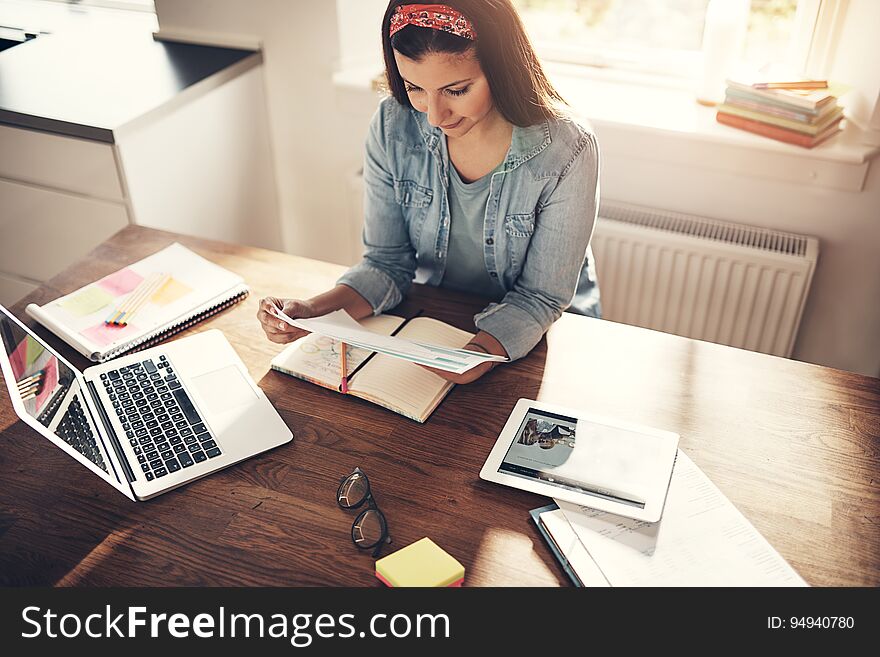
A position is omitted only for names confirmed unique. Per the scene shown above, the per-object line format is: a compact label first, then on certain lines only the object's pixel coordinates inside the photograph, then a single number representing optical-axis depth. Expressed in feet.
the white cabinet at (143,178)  6.71
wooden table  3.36
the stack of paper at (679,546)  3.27
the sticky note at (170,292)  4.90
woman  4.22
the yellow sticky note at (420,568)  3.21
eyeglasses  3.42
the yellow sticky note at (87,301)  4.78
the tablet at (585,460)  3.60
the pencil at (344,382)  4.23
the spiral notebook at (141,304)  4.58
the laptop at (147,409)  3.64
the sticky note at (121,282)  4.98
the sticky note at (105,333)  4.55
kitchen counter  6.56
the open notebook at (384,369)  4.16
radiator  6.27
